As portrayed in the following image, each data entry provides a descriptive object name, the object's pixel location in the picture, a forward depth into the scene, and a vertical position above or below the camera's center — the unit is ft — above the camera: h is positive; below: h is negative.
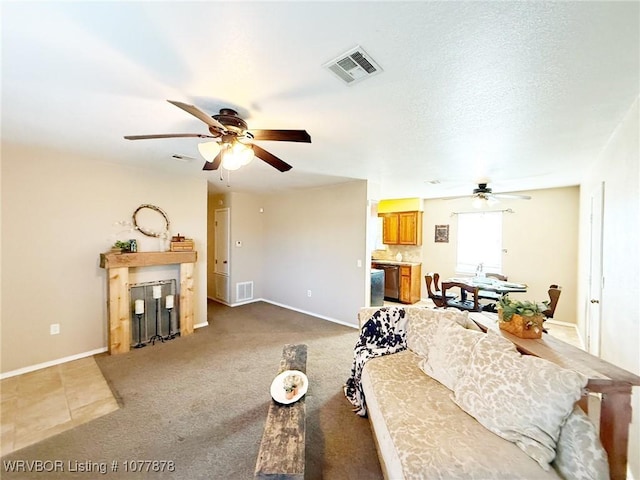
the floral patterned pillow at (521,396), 4.07 -2.83
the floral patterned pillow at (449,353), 5.94 -2.88
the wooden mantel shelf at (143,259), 10.81 -1.11
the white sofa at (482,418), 3.88 -3.43
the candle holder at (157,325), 12.44 -4.51
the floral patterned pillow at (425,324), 7.38 -2.59
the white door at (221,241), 18.78 -0.42
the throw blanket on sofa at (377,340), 7.75 -3.29
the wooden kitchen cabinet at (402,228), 20.81 +0.83
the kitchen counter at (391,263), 20.41 -2.11
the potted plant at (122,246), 11.37 -0.52
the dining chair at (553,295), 10.91 -2.49
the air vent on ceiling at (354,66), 4.32 +3.16
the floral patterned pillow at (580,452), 3.70 -3.24
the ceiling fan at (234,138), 5.77 +2.35
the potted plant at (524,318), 5.87 -1.88
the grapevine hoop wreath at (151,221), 12.26 +0.72
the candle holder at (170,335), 12.64 -5.11
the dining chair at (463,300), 12.58 -3.45
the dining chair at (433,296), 14.02 -3.28
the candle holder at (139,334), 11.74 -4.71
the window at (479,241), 17.94 -0.20
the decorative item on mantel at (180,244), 12.86 -0.45
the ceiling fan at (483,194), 13.66 +2.44
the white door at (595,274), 8.46 -1.25
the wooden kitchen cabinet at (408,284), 19.97 -3.68
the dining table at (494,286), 12.84 -2.50
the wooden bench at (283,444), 4.12 -3.87
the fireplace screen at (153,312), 11.90 -3.86
